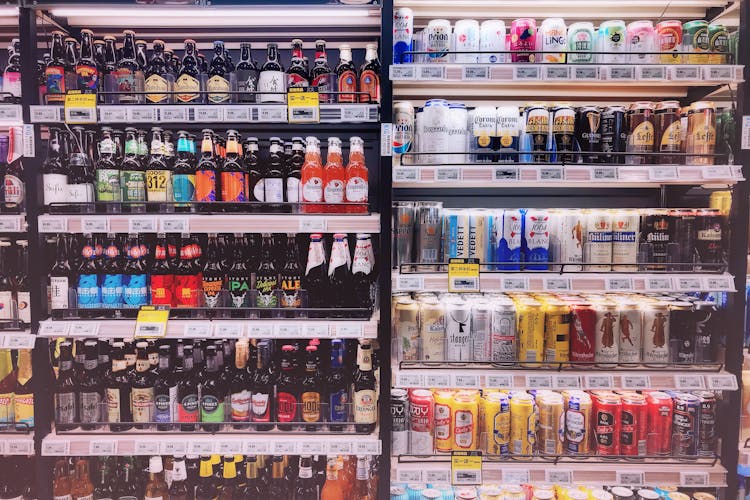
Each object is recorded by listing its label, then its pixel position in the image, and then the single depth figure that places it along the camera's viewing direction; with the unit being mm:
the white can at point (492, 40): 2205
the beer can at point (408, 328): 2211
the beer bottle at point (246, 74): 2393
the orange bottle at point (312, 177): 2262
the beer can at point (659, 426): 2193
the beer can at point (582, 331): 2195
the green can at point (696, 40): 2193
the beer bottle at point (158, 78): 2312
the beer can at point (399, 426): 2217
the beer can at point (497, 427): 2201
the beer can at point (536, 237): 2191
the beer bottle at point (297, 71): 2334
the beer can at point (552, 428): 2201
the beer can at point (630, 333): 2207
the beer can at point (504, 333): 2209
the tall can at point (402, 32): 2168
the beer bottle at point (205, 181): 2270
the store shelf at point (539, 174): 2111
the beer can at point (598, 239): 2188
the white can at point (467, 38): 2213
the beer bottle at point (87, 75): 2283
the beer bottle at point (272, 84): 2275
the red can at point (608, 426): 2193
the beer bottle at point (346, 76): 2318
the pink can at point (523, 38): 2172
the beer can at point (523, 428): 2199
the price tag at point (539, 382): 2137
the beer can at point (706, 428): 2178
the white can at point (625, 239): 2182
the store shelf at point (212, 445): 2170
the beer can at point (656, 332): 2197
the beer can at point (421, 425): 2207
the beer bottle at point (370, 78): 2330
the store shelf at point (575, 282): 2105
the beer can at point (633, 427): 2188
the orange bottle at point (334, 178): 2260
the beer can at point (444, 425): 2213
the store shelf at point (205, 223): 2158
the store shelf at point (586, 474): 2146
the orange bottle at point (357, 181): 2248
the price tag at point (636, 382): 2135
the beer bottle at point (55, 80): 2238
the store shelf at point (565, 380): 2133
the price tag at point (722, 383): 2121
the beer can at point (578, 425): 2186
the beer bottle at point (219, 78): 2299
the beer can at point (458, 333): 2229
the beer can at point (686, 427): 2176
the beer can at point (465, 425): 2201
